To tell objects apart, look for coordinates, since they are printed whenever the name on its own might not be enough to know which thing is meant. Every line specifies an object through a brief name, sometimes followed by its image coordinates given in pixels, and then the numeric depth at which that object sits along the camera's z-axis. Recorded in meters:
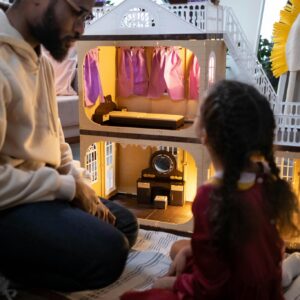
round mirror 2.51
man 1.02
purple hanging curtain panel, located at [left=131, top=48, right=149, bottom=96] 2.51
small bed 2.22
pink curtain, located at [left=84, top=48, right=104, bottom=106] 2.33
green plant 3.05
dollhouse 2.04
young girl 0.83
